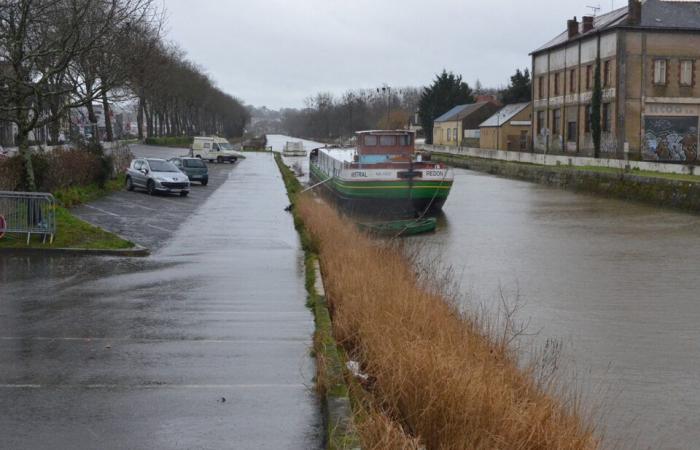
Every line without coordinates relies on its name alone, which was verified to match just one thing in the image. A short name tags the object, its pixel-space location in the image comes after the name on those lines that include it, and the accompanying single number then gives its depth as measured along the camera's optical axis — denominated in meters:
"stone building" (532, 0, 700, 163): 55.41
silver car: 35.19
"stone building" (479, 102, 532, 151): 81.00
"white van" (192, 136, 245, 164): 68.88
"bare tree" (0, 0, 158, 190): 17.31
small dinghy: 24.95
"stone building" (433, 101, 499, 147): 93.81
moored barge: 33.72
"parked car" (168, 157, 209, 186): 43.47
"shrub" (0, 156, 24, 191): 22.83
